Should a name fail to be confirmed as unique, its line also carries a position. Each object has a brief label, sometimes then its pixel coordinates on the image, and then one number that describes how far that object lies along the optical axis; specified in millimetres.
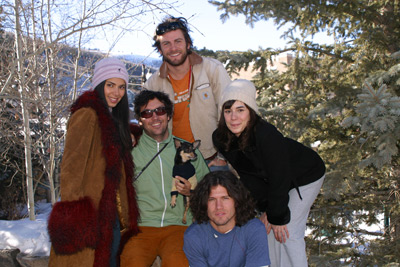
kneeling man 2781
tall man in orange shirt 3434
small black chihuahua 3035
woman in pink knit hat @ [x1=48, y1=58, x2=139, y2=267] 2342
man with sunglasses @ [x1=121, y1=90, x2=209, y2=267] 2896
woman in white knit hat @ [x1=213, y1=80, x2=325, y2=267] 2746
